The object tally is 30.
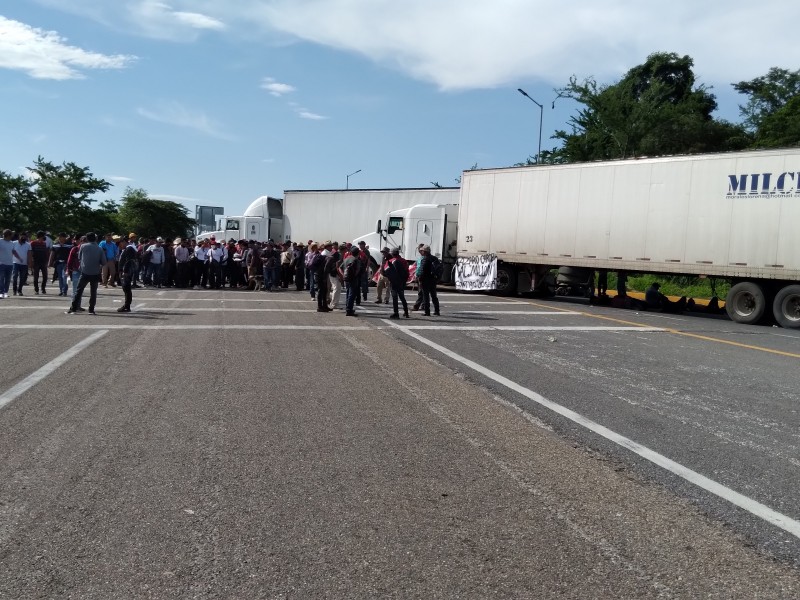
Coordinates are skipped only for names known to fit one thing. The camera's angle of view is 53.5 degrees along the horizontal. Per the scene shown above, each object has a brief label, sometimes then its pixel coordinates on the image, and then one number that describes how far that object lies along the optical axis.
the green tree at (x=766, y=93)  62.09
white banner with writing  26.81
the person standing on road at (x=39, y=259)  21.61
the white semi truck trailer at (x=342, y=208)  33.06
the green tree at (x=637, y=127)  52.25
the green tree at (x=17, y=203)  47.41
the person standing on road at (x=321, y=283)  18.36
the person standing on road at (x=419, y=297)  18.53
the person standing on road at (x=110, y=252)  20.62
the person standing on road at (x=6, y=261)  19.62
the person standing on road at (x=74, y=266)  17.45
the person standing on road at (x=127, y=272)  16.48
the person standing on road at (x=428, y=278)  18.27
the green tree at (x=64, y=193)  49.91
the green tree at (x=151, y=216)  87.38
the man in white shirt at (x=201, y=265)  27.12
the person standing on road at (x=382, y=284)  21.15
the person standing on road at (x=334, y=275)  18.53
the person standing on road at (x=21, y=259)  20.64
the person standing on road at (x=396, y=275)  17.41
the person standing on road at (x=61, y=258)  21.39
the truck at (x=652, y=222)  18.42
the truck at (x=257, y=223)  39.03
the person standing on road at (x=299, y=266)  27.14
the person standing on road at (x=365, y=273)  21.56
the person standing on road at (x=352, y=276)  17.25
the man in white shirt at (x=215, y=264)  26.78
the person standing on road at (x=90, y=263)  15.80
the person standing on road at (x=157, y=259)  26.44
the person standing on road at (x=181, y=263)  26.78
